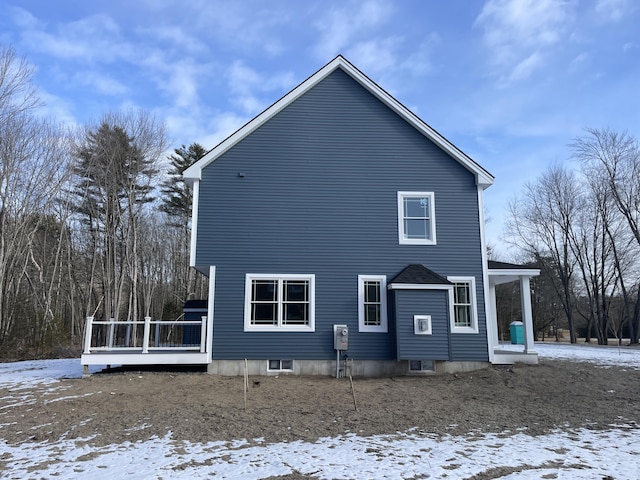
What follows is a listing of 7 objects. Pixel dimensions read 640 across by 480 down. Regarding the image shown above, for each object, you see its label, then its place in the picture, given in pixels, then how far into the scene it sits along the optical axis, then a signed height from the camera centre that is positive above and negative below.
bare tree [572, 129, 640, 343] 26.50 +7.24
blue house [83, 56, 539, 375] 11.60 +1.95
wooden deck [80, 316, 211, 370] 10.91 -0.97
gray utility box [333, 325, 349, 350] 11.40 -0.62
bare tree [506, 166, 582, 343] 30.62 +6.61
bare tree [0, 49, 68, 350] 18.52 +4.93
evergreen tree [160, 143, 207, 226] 30.16 +8.02
